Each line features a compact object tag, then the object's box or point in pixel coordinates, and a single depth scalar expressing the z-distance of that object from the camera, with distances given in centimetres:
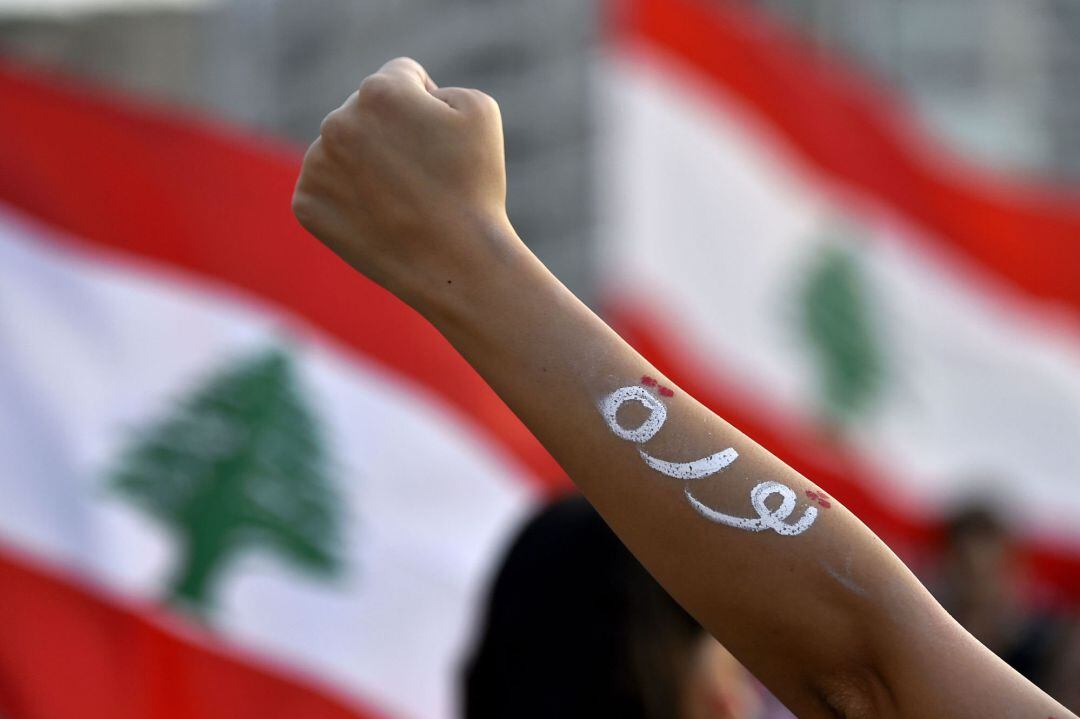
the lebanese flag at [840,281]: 1151
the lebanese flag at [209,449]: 676
